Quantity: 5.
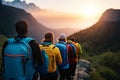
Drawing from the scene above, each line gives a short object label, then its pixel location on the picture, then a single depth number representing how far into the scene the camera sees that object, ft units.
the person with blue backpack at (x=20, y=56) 5.98
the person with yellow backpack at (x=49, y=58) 8.40
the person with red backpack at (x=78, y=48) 15.78
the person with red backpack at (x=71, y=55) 13.27
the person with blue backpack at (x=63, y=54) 11.09
